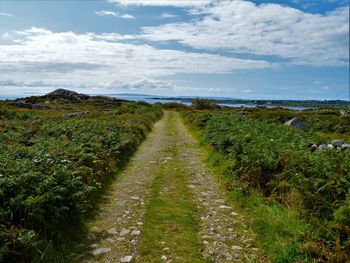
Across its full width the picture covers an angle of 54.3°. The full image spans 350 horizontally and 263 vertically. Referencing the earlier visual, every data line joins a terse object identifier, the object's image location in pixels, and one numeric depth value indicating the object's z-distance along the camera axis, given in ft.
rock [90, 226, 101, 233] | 26.17
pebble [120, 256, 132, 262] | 21.49
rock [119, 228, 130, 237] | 25.51
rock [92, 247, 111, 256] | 22.48
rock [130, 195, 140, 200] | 34.40
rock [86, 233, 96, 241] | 24.84
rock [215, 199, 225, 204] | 33.37
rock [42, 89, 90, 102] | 362.12
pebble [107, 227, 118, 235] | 25.94
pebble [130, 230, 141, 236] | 25.33
